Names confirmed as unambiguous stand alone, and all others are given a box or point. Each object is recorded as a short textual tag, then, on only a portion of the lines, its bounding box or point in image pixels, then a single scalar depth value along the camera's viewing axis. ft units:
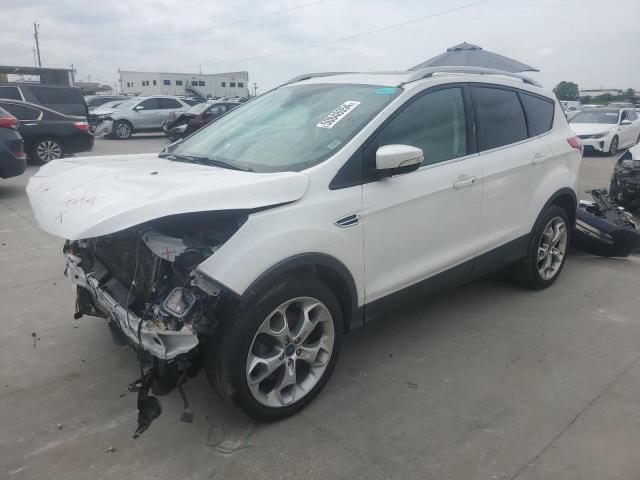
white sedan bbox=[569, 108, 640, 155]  51.52
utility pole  224.94
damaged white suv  8.12
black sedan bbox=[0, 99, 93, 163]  37.17
